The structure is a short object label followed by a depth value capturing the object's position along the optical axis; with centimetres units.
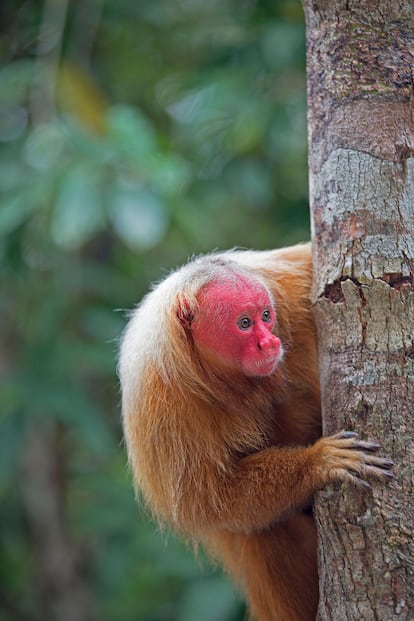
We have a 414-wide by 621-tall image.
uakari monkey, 532
